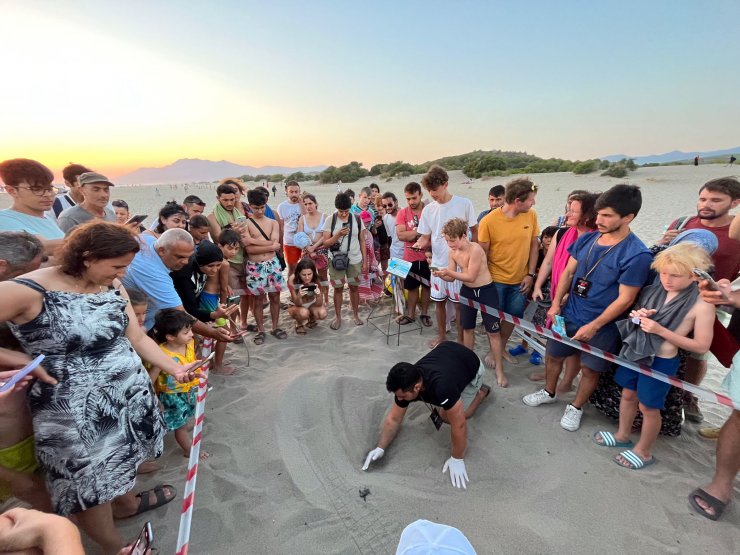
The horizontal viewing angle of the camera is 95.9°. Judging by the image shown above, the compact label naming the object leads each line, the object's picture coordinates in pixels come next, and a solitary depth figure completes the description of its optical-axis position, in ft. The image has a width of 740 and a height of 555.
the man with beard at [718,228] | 9.65
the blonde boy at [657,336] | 7.60
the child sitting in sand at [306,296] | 16.02
